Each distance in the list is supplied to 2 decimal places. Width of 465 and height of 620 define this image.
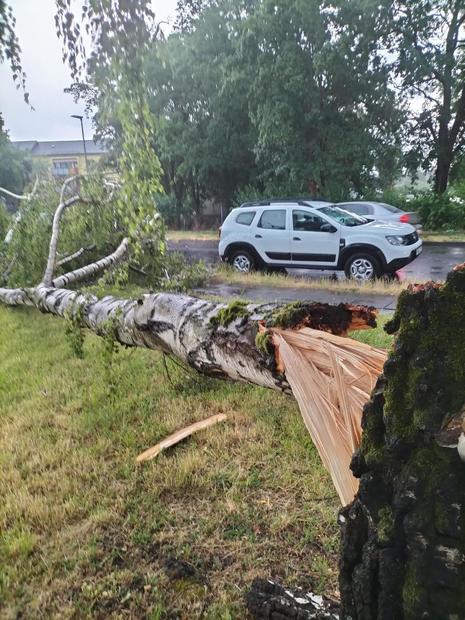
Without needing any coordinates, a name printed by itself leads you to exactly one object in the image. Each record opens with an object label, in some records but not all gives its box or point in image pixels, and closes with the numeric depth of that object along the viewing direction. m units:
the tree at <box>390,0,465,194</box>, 18.59
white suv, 9.45
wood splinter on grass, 2.95
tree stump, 1.09
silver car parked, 13.44
